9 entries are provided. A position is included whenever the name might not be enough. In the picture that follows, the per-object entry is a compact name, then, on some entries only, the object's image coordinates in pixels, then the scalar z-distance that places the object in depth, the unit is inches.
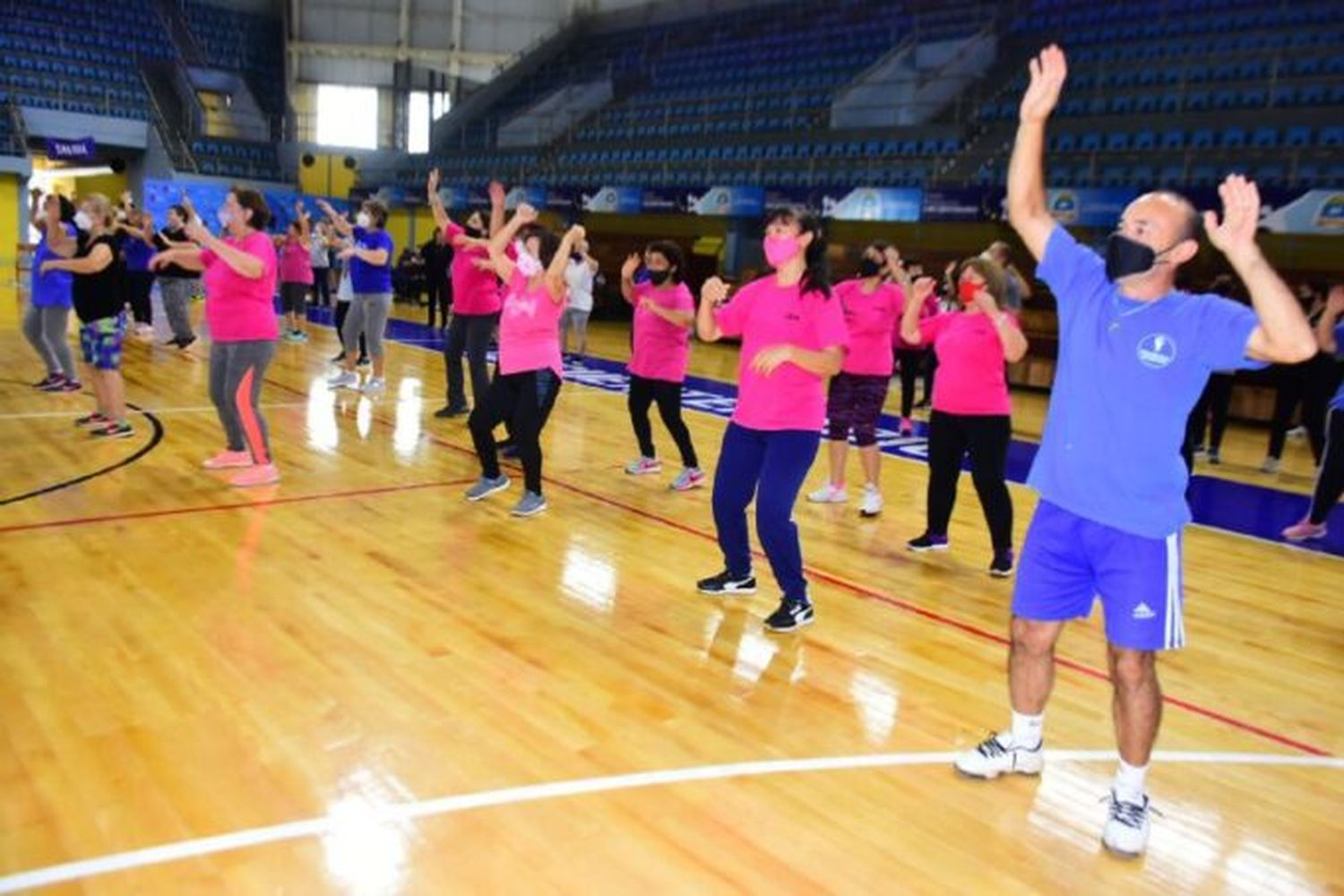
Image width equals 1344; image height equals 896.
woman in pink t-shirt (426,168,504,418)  323.6
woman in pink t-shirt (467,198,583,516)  240.2
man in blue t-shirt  113.7
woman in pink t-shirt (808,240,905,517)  267.4
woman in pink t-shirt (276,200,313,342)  521.3
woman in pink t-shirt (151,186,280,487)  244.2
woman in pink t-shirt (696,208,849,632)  176.1
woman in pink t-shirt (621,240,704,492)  271.3
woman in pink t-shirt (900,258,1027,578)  221.0
